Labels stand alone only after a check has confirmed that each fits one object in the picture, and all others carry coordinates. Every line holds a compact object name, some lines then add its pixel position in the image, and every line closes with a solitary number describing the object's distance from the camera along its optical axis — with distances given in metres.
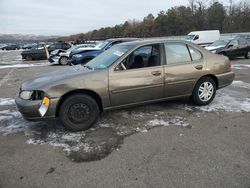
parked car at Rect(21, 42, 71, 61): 17.66
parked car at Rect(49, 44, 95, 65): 12.63
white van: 20.52
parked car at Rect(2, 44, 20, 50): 41.15
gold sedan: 3.20
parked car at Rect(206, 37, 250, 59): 11.24
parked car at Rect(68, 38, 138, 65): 9.27
